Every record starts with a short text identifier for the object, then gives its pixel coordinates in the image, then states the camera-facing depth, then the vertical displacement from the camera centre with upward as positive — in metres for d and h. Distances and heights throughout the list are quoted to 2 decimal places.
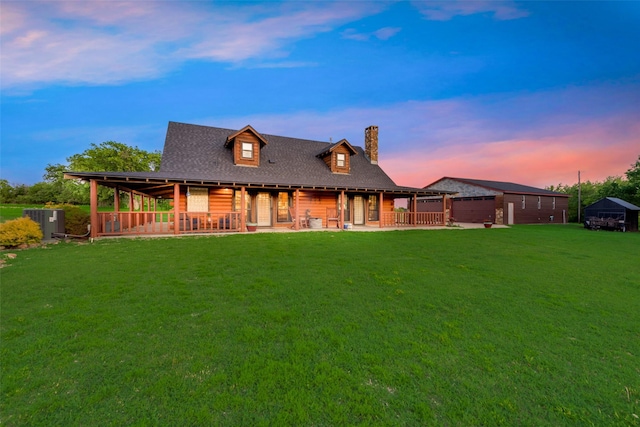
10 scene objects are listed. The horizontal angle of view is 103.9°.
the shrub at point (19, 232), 8.34 -0.69
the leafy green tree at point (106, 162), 32.75 +6.74
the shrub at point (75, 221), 10.92 -0.42
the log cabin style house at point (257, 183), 12.79 +1.44
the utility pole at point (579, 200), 31.91 +0.67
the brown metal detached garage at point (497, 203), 26.42 +0.40
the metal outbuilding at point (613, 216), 20.39 -0.92
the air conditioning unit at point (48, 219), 10.18 -0.29
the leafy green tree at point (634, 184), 26.59 +2.19
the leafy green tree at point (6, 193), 47.25 +3.71
